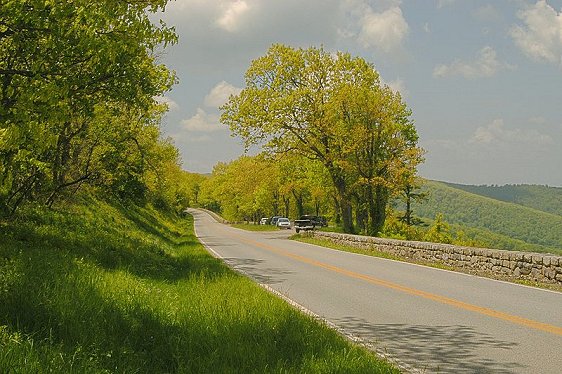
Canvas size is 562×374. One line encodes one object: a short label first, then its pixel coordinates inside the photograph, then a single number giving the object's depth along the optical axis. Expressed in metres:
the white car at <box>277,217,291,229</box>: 64.60
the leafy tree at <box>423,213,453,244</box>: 31.43
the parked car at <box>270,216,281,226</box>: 75.63
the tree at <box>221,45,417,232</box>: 37.00
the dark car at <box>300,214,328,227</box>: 65.21
